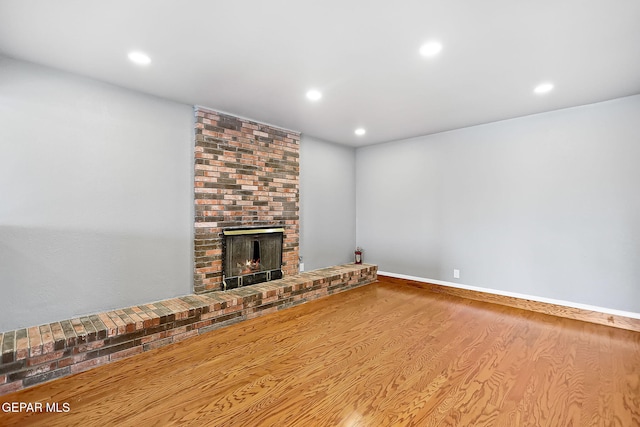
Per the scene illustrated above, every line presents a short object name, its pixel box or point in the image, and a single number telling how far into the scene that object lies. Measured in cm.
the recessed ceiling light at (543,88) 297
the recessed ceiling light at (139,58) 240
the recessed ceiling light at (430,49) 225
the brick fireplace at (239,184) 360
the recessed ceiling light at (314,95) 314
